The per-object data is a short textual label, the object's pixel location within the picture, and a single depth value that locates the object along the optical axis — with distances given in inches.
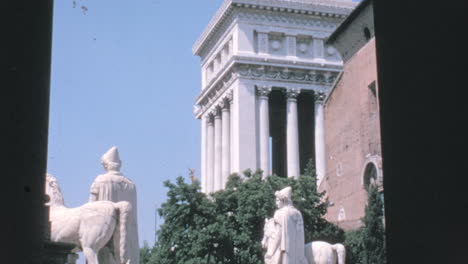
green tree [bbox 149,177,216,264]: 1421.0
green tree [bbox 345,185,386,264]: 1327.5
